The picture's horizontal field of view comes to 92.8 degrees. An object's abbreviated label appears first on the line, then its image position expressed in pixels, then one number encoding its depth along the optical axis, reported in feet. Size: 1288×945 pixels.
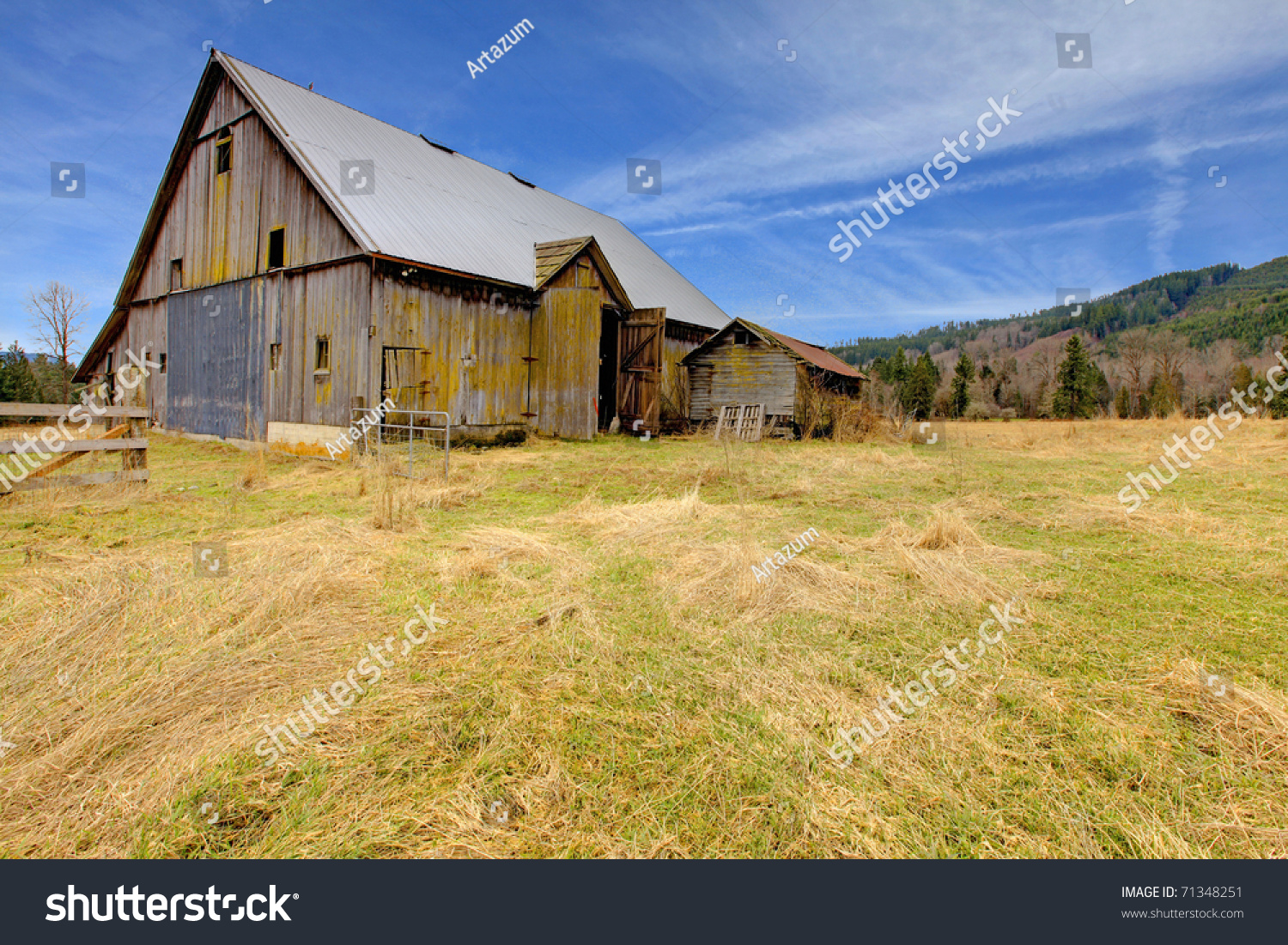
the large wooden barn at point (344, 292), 48.24
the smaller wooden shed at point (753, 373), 74.28
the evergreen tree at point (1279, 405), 110.22
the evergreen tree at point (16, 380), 99.62
